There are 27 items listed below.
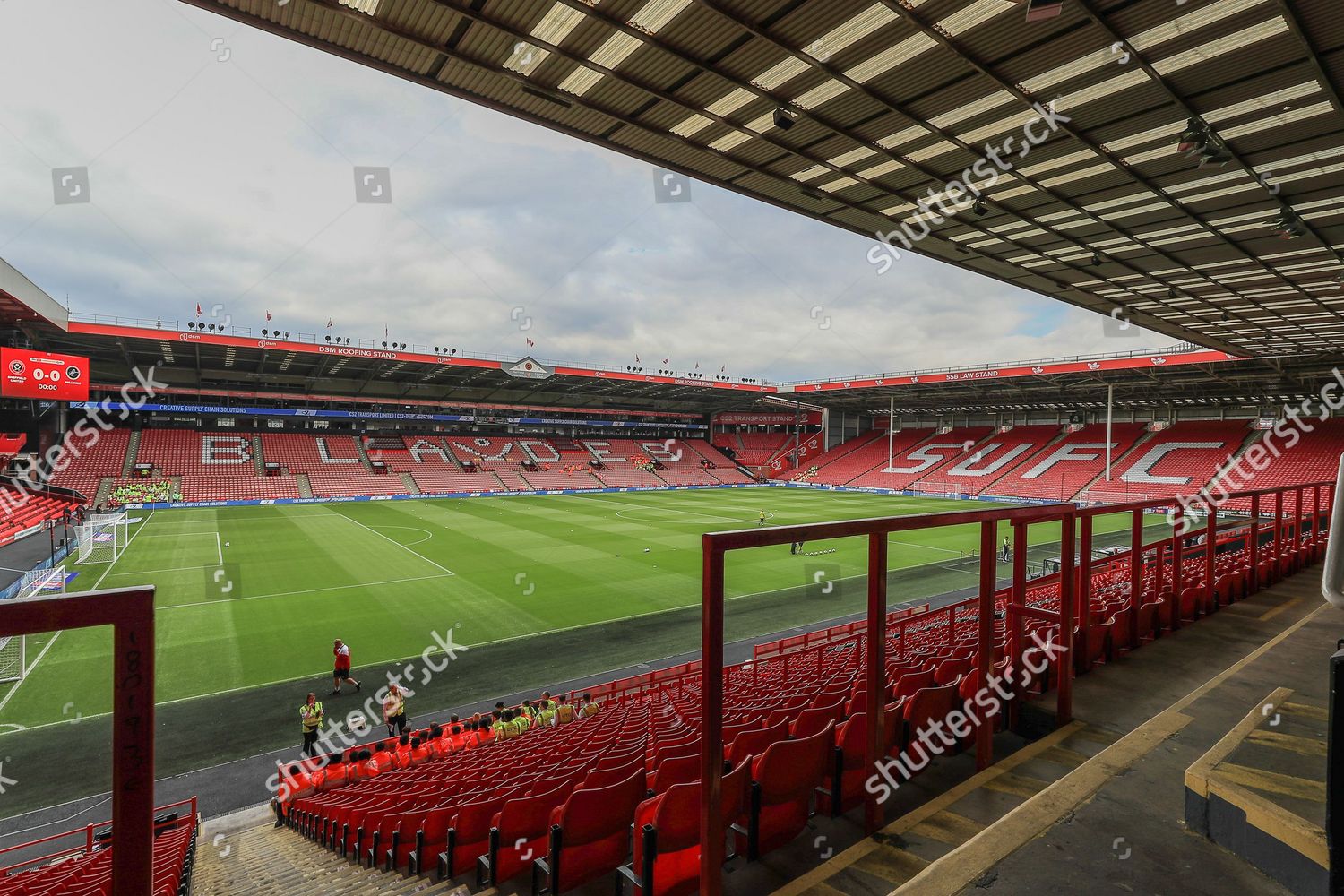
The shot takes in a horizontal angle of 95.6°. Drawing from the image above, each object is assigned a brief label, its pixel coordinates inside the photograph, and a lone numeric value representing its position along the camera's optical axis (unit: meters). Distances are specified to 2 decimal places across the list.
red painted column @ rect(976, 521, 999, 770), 3.69
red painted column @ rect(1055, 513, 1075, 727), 4.15
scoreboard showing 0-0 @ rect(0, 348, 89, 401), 23.84
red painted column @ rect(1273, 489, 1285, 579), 8.77
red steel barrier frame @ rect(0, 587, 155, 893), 1.41
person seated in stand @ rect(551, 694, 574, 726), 9.68
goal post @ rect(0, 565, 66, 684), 12.43
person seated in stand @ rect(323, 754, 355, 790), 8.66
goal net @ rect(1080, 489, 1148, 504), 41.87
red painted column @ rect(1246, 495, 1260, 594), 7.42
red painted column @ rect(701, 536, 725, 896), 2.33
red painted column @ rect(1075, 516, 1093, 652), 5.08
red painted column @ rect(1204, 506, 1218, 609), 7.01
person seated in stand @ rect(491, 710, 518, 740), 9.07
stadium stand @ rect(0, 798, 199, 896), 4.32
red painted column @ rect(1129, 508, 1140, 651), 5.60
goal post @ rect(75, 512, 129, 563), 22.95
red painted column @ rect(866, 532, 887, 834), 3.03
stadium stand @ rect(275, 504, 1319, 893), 3.07
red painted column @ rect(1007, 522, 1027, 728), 4.27
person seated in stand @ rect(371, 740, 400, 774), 8.84
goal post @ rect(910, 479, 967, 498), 51.41
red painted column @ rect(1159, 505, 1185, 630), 6.50
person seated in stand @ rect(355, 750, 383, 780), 8.72
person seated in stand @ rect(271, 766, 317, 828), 8.12
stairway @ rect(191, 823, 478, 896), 5.04
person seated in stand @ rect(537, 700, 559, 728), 9.55
